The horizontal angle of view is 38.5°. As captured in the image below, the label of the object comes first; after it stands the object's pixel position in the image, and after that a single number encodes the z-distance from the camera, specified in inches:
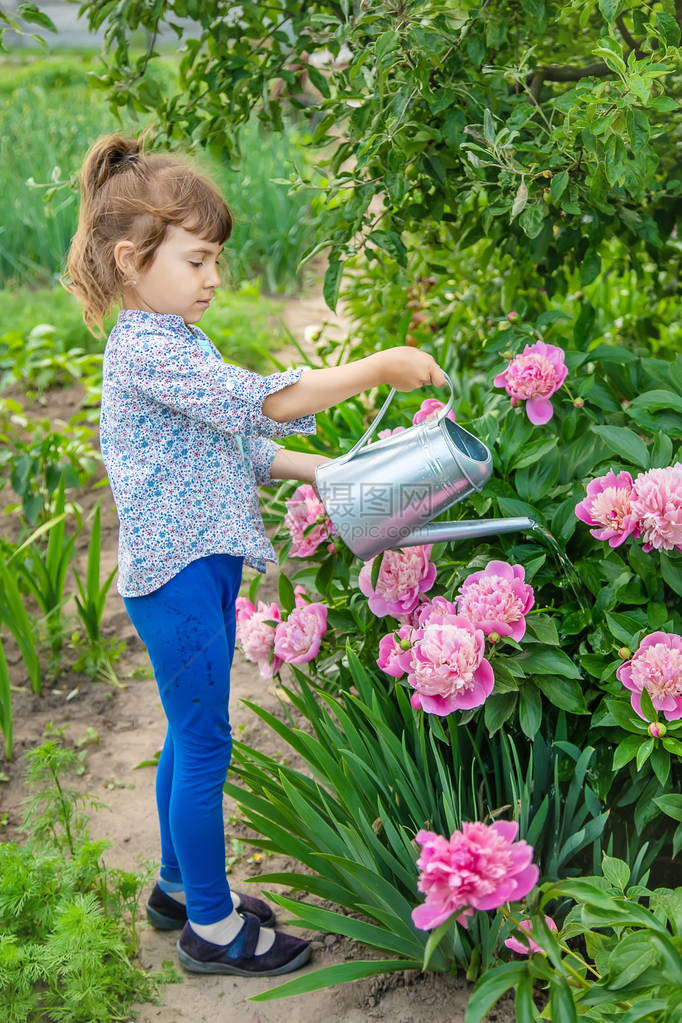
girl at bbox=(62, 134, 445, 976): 54.9
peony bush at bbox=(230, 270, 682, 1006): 54.0
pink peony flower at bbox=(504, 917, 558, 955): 49.0
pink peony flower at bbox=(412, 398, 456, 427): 64.4
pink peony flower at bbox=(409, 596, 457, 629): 56.6
